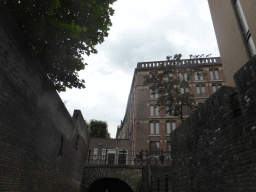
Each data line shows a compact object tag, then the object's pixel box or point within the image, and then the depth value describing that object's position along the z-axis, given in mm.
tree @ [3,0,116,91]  5344
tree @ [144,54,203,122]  17812
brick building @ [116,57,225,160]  25516
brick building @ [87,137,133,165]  26281
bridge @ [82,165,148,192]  13328
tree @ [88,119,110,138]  35531
